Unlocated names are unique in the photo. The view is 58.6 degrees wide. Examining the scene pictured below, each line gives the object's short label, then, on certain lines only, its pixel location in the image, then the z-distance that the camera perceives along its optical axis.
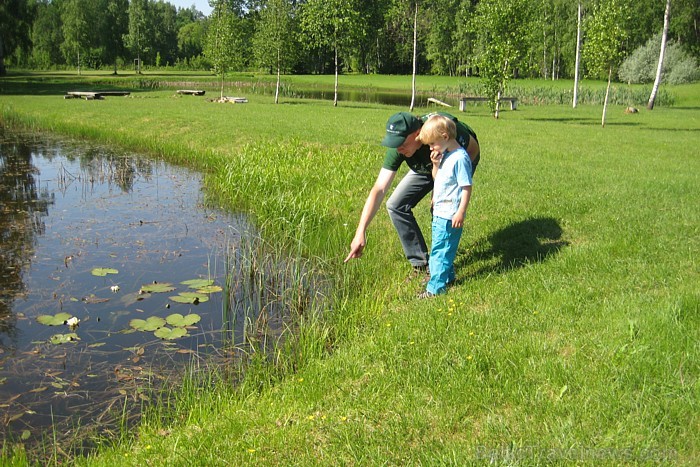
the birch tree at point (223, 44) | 36.38
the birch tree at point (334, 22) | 31.23
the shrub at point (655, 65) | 52.09
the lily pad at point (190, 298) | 7.17
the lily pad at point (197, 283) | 7.63
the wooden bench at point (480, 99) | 33.28
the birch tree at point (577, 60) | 36.50
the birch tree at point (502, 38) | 25.61
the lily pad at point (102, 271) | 7.90
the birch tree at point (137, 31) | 79.38
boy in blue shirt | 5.75
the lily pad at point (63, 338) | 6.11
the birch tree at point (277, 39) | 35.06
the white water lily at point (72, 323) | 6.44
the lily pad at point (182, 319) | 6.51
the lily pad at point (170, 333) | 6.23
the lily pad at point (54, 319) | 6.48
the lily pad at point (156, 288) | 7.43
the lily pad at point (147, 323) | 6.41
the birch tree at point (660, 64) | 31.41
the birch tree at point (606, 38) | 22.45
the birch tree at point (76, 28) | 66.81
